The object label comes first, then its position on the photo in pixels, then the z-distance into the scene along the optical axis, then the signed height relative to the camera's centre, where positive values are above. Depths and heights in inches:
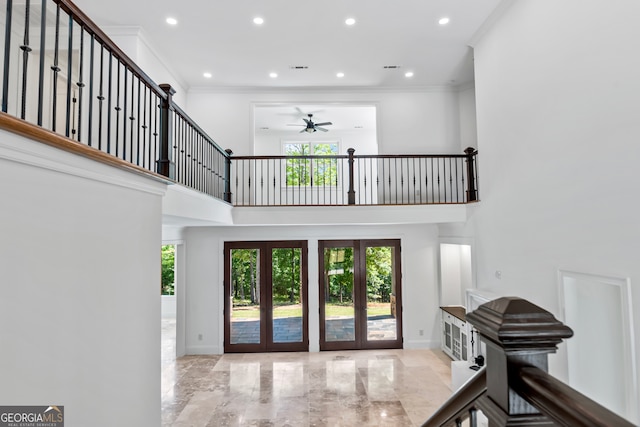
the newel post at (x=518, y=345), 26.2 -8.6
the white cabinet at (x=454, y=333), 250.9 -75.9
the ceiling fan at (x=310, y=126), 322.8 +105.4
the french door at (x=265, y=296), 293.6 -49.8
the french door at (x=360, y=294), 296.5 -50.0
